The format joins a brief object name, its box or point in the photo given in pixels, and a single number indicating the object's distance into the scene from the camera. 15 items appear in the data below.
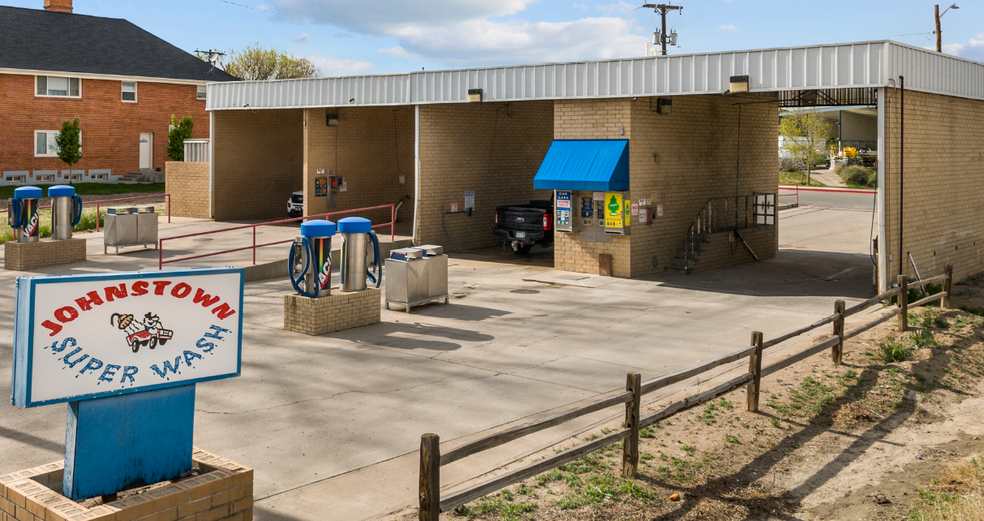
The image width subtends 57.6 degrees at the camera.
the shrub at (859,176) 53.25
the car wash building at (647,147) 17.72
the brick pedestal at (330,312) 14.13
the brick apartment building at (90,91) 44.50
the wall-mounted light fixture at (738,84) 17.98
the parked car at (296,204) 30.34
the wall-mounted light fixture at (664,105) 20.78
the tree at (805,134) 55.69
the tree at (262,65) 81.56
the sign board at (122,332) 5.54
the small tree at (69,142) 43.28
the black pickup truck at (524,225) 23.58
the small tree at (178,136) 43.62
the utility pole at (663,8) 58.03
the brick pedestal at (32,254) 20.58
